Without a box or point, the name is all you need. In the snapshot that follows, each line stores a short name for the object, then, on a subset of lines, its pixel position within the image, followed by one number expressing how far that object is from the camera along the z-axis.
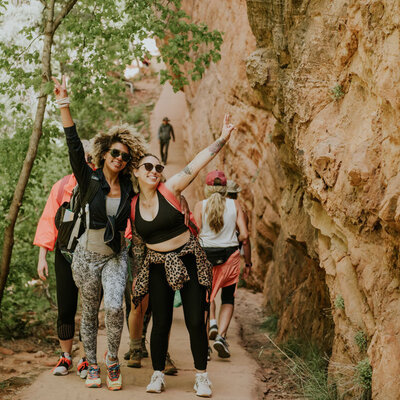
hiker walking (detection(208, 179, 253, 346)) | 7.27
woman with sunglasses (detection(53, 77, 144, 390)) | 5.11
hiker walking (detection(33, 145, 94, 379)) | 5.54
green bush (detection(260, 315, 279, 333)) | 8.63
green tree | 7.29
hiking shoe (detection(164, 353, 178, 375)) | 5.82
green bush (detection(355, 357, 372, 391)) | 4.33
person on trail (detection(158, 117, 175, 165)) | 23.59
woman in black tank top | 5.07
